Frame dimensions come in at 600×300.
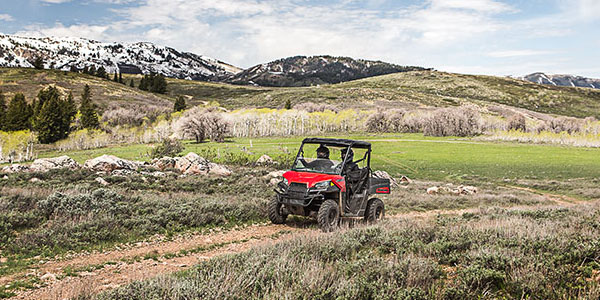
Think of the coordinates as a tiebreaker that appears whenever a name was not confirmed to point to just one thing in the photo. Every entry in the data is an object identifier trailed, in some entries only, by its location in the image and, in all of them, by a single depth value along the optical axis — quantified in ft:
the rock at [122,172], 70.13
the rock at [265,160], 113.67
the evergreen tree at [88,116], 236.02
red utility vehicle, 33.19
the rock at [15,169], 77.41
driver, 35.86
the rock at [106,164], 77.30
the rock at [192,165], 81.74
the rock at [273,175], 76.88
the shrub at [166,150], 123.24
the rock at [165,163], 88.31
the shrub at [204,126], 181.88
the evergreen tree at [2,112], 219.41
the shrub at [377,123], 278.67
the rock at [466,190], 78.27
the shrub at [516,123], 265.75
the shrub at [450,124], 251.60
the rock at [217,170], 81.79
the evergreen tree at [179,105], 285.76
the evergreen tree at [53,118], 219.61
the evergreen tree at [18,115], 216.74
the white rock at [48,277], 21.25
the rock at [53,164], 78.37
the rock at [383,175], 87.47
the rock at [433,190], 76.82
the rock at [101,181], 58.57
